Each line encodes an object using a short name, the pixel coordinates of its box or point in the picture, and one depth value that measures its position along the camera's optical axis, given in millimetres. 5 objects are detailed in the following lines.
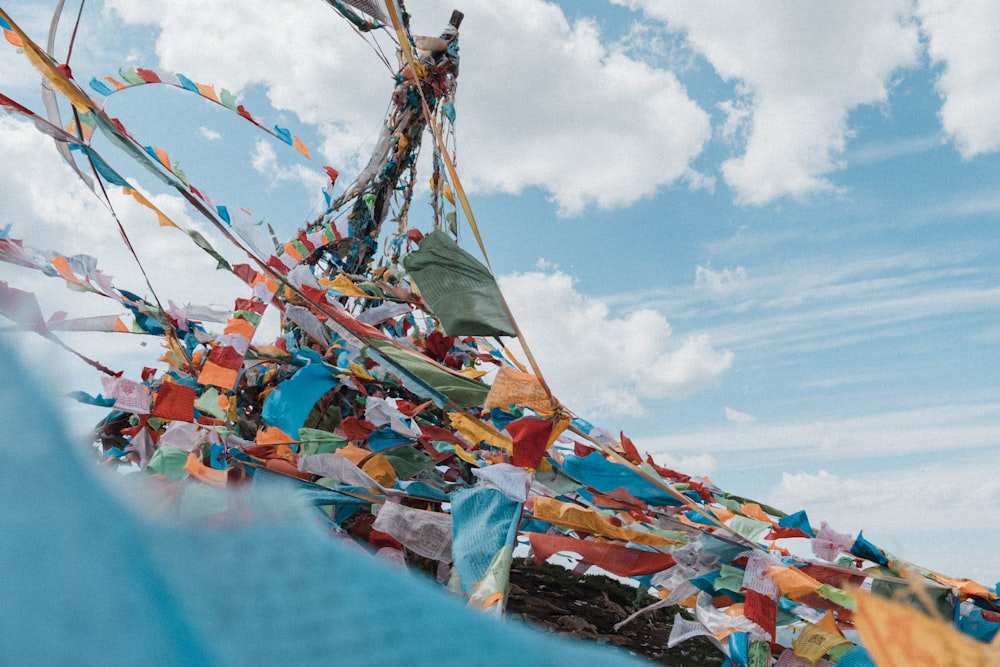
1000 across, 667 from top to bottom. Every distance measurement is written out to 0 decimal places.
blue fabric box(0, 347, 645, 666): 509
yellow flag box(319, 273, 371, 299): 3080
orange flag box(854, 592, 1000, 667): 633
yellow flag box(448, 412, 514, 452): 1911
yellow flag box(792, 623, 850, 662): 1688
